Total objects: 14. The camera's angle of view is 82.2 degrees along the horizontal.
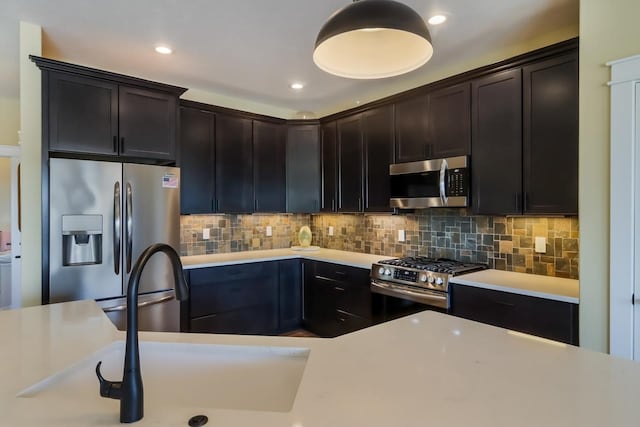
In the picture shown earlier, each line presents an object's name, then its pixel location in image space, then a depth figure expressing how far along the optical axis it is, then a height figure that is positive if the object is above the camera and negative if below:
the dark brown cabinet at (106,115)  2.57 +0.73
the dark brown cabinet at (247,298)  3.35 -0.86
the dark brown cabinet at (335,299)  3.34 -0.87
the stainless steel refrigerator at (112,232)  2.53 -0.15
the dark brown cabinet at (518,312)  2.11 -0.64
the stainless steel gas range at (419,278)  2.69 -0.53
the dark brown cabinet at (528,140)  2.30 +0.48
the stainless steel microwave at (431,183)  2.85 +0.23
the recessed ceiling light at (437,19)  2.35 +1.24
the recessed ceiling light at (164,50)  2.78 +1.24
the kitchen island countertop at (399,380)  0.82 -0.46
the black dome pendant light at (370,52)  1.35 +0.63
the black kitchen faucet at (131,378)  0.81 -0.37
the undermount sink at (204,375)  1.10 -0.53
